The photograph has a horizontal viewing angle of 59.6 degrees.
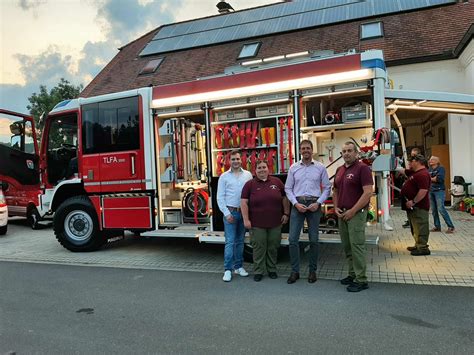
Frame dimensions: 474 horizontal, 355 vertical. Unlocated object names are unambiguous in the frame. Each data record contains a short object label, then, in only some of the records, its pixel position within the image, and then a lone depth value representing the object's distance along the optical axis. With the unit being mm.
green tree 24234
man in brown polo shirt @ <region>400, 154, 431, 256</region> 6531
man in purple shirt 5285
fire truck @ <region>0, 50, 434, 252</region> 5773
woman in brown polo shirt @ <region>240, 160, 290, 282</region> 5457
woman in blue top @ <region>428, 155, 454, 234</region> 8234
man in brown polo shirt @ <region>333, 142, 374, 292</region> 4859
